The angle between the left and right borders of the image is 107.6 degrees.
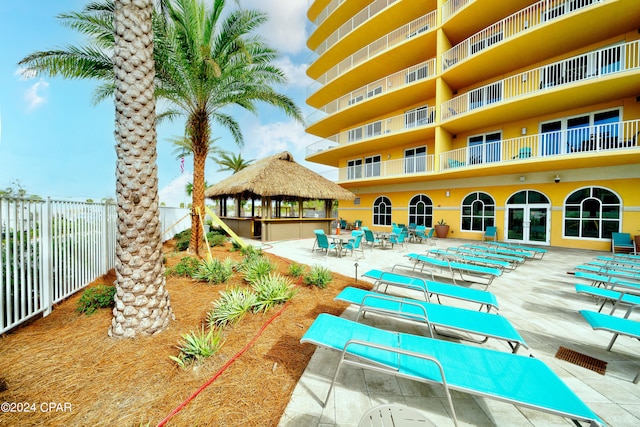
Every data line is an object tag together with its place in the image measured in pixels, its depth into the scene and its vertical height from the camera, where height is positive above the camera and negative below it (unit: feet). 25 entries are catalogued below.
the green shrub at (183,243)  32.91 -4.65
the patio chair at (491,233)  44.63 -4.21
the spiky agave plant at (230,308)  11.35 -4.96
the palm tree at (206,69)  24.16 +16.12
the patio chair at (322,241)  29.27 -3.74
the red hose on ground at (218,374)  6.38 -5.60
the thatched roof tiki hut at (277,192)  42.80 +3.72
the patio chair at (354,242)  28.12 -3.82
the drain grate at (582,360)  8.91 -5.95
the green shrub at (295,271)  19.84 -5.16
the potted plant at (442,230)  51.39 -4.11
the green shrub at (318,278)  17.31 -5.02
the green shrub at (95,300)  12.42 -4.88
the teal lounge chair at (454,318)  8.54 -4.43
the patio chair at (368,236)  35.22 -3.72
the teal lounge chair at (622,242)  33.60 -4.44
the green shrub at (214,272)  17.76 -4.76
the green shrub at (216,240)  36.81 -4.71
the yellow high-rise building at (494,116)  34.35 +17.01
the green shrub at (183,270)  19.57 -4.99
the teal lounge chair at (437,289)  12.09 -4.46
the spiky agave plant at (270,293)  13.14 -4.96
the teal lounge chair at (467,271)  16.72 -4.40
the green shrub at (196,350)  8.63 -5.26
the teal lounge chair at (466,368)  5.49 -4.39
